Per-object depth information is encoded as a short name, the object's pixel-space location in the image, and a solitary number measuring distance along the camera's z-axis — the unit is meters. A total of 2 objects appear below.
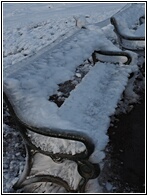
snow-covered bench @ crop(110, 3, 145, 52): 4.23
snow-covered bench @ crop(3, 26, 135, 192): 2.32
